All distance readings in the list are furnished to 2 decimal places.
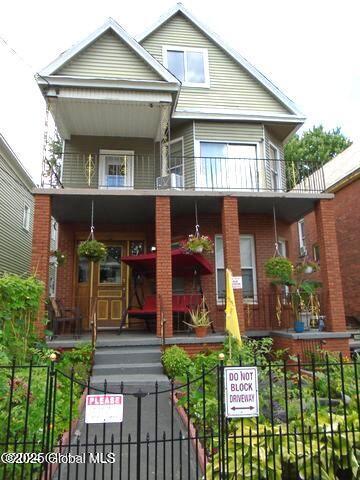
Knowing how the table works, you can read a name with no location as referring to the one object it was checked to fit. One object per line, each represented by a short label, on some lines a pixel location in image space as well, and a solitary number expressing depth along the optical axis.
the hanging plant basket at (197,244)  9.52
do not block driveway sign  3.57
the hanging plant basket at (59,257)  10.73
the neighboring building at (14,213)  15.48
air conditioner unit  11.12
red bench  9.83
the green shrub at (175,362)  7.67
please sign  3.42
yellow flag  5.50
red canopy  9.91
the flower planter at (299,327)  9.48
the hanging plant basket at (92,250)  9.40
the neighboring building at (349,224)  14.43
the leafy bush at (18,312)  6.97
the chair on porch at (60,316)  9.58
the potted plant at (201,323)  9.14
